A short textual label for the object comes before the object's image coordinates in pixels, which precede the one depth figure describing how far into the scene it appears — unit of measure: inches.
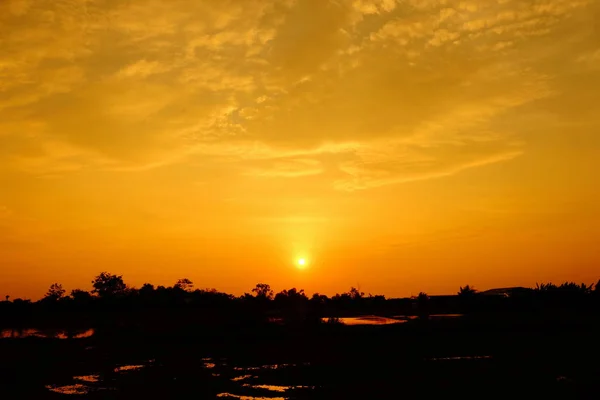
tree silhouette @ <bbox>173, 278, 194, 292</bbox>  5275.6
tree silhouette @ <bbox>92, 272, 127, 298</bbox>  5093.5
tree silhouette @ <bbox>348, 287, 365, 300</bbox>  5191.4
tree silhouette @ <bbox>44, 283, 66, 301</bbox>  4852.9
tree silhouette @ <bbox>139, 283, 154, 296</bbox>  4727.9
